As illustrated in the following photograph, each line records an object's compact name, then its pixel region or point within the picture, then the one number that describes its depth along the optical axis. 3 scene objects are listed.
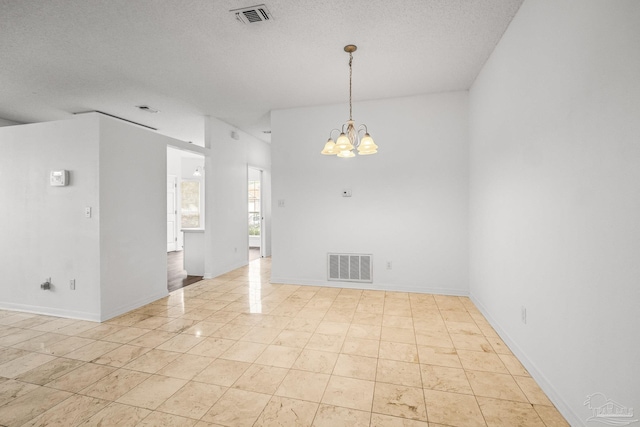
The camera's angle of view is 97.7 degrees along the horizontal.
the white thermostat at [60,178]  3.41
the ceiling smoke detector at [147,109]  4.68
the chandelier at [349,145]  2.78
